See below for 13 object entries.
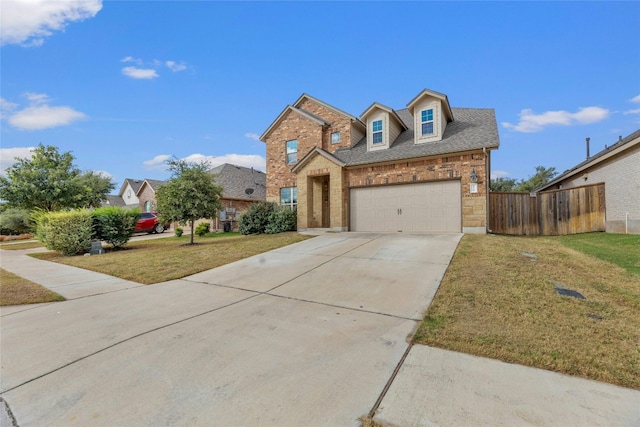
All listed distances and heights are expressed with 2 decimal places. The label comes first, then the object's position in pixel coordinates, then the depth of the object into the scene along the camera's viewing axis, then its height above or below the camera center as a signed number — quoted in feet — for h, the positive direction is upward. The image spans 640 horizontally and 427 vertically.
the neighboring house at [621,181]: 34.06 +3.55
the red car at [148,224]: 71.31 -1.91
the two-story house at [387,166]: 39.55 +7.31
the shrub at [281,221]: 50.21 -1.16
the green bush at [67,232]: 38.27 -1.88
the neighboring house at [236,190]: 72.69 +7.10
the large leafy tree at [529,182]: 142.30 +14.81
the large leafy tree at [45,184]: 57.47 +7.10
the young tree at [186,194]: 41.88 +3.19
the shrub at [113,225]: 41.91 -1.13
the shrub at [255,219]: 51.70 -0.75
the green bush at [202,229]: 62.13 -2.90
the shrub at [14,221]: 84.58 -0.77
